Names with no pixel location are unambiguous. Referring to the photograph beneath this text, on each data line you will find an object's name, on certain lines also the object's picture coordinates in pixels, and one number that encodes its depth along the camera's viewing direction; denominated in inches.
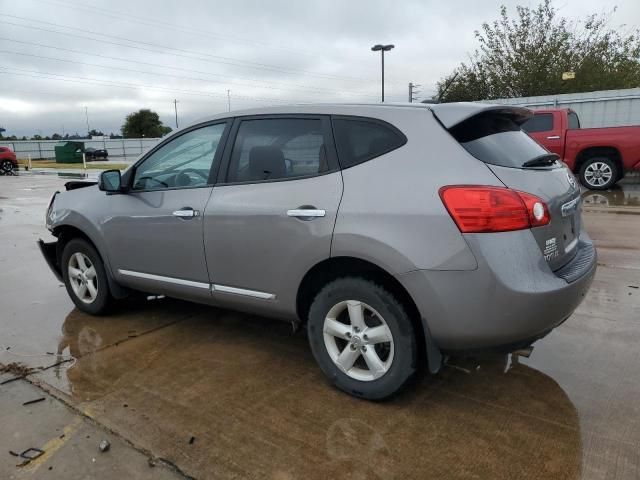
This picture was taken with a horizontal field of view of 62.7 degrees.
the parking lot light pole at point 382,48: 1210.6
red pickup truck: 443.5
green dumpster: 1533.0
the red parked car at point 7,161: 1025.5
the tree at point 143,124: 2925.7
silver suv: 100.2
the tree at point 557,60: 947.3
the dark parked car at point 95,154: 1691.7
